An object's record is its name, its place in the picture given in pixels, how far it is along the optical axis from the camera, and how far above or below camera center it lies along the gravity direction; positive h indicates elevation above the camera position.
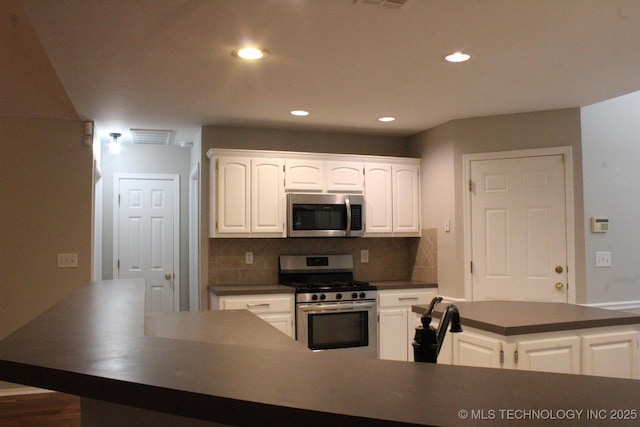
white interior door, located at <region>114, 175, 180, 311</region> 6.04 +0.01
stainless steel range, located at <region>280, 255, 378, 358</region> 4.65 -0.74
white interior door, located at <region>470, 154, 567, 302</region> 4.41 +0.03
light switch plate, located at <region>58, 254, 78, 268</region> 4.71 -0.22
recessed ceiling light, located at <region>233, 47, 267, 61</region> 2.98 +1.05
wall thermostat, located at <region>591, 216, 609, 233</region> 4.35 +0.06
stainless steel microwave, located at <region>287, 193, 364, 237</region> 4.90 +0.18
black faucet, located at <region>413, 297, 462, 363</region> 1.26 -0.27
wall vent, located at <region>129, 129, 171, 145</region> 5.25 +1.04
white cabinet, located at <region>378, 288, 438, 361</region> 4.89 -0.83
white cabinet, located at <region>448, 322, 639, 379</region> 2.66 -0.63
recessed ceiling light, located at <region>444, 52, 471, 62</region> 3.08 +1.04
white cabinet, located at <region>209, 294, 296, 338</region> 4.53 -0.62
